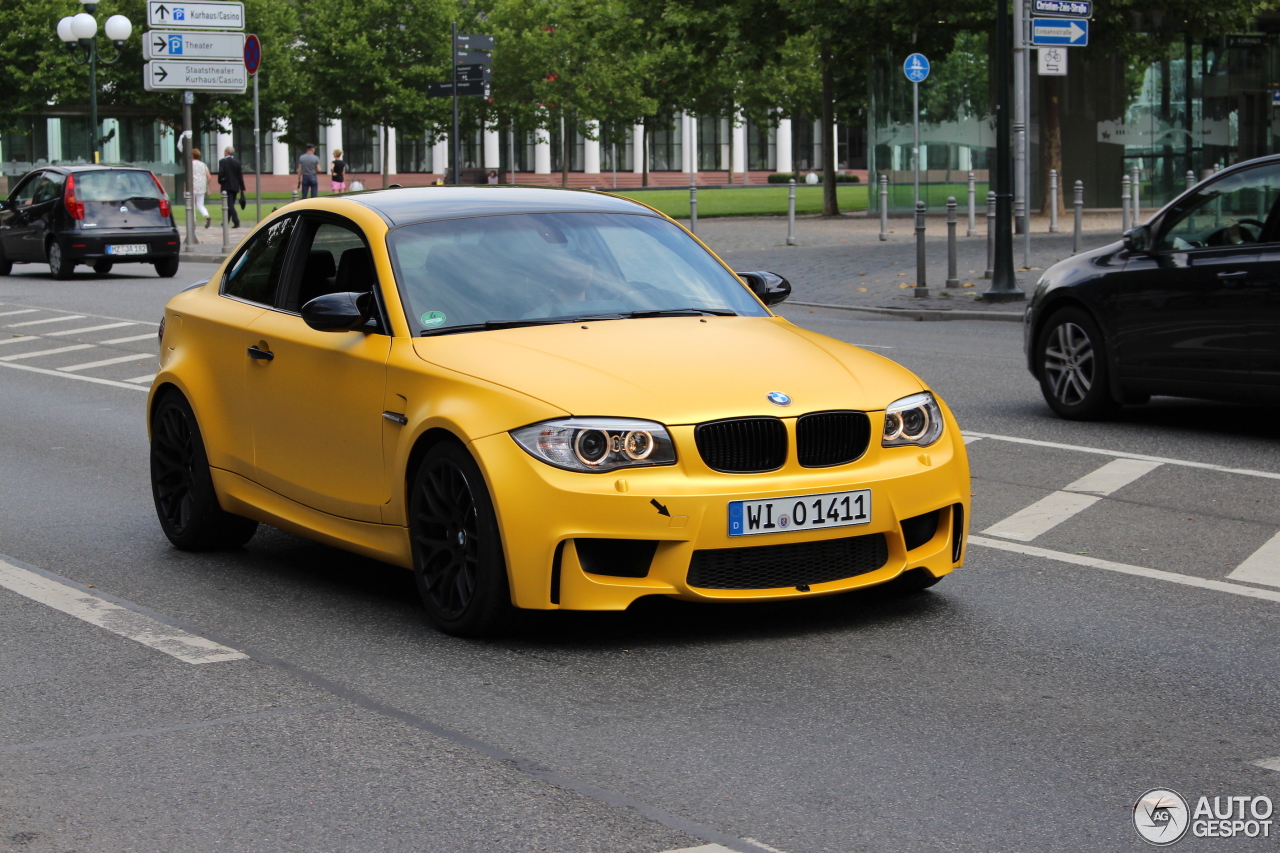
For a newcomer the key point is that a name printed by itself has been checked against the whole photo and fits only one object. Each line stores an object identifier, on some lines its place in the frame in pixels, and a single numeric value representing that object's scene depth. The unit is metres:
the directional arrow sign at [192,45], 36.88
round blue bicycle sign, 31.25
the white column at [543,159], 108.19
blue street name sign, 19.83
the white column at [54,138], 78.25
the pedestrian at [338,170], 46.00
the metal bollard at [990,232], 21.11
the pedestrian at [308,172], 41.78
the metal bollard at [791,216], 29.84
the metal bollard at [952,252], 20.84
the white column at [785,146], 115.88
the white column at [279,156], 101.94
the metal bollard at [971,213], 29.80
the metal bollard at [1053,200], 30.53
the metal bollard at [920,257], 20.30
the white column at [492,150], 104.56
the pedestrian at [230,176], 38.03
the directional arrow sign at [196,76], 36.69
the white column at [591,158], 109.75
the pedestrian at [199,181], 39.62
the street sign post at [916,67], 31.24
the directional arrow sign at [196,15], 37.31
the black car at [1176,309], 9.97
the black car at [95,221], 27.02
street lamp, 37.72
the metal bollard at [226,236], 31.83
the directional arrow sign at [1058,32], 19.88
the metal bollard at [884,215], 31.31
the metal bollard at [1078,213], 22.63
